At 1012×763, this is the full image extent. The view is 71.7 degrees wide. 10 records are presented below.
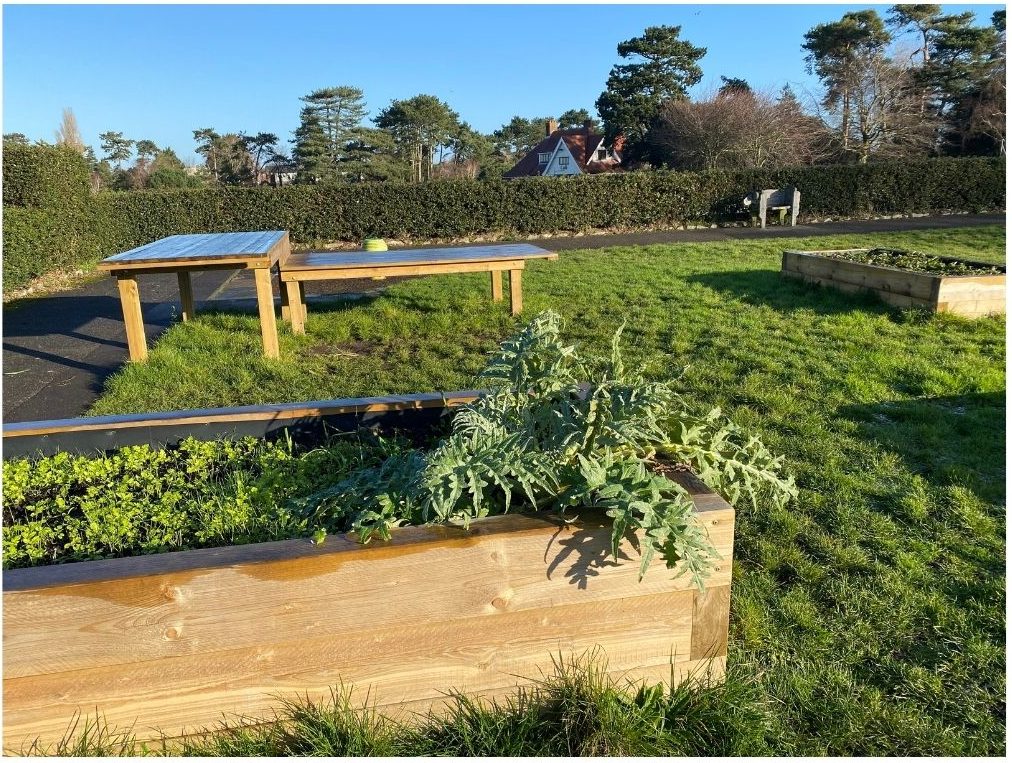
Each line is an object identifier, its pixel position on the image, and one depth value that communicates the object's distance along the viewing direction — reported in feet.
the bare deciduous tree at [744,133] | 87.15
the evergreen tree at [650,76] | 116.67
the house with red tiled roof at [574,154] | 142.20
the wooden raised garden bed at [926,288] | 19.21
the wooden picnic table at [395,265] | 20.66
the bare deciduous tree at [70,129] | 125.18
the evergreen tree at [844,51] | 87.20
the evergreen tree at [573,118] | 232.65
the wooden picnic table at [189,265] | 16.99
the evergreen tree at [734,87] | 99.89
